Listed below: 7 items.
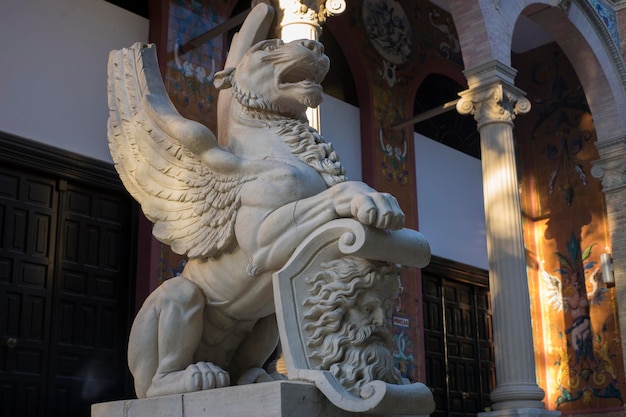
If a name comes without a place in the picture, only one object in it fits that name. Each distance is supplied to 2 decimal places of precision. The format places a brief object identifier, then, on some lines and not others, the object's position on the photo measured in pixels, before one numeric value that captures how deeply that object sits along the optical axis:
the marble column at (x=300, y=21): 6.51
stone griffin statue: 2.71
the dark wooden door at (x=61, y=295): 6.73
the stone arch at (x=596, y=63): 10.48
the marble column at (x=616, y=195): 10.34
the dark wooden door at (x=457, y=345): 10.86
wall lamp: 11.76
